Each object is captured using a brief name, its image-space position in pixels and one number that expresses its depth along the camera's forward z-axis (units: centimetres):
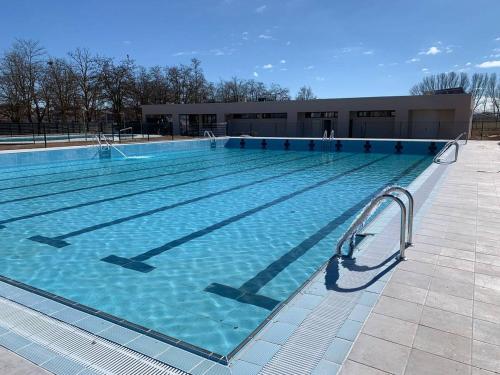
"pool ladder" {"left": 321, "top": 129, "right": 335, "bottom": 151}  2101
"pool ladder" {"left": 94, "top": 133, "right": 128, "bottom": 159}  1748
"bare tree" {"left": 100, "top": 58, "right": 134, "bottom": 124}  3722
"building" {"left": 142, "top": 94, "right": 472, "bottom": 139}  2445
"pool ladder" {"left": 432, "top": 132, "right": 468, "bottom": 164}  1138
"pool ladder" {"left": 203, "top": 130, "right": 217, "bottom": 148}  2326
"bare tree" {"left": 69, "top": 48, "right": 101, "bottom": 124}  3572
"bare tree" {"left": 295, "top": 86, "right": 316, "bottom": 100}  5253
